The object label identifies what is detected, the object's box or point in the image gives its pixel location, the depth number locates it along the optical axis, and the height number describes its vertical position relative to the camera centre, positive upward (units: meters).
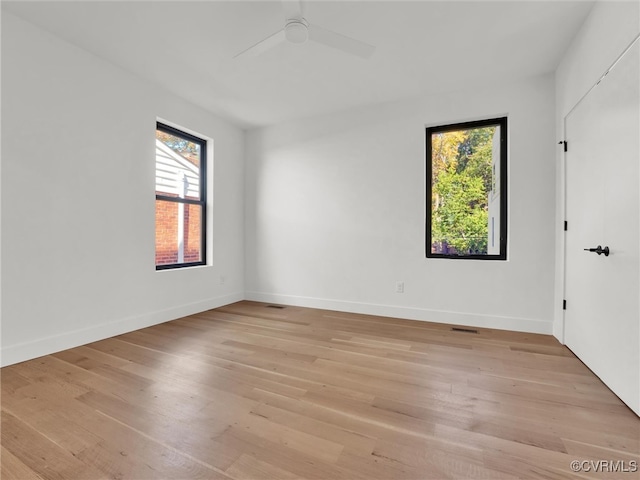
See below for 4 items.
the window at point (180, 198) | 3.68 +0.48
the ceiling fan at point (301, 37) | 1.98 +1.37
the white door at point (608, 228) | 1.74 +0.07
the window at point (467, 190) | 3.40 +0.55
